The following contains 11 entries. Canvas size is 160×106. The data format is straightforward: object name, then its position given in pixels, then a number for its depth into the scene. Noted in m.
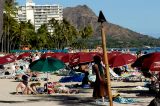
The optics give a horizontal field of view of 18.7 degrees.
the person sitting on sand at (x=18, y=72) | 28.81
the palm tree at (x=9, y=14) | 83.64
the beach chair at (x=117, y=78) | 25.67
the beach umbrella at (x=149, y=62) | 15.05
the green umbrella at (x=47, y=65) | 17.88
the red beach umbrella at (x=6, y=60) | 31.15
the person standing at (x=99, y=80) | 14.30
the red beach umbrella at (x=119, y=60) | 21.06
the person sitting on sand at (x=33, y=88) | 18.42
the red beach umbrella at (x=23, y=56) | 46.88
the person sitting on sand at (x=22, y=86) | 18.68
